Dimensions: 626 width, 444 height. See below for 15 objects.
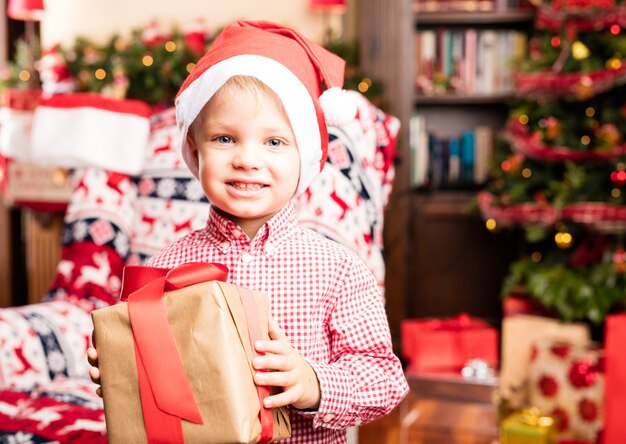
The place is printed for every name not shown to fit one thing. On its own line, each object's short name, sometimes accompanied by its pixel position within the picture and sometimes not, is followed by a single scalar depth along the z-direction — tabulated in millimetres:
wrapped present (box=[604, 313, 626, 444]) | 2537
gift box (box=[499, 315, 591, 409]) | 2969
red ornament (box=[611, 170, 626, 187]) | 3078
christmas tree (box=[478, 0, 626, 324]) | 3002
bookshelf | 3717
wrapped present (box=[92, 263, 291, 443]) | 905
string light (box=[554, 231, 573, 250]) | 3237
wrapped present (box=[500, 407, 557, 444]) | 2419
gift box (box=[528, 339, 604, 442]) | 2627
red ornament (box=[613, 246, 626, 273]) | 2957
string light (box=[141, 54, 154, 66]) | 3406
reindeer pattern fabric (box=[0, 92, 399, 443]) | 1736
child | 1039
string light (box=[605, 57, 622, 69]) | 3048
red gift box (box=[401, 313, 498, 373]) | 2916
